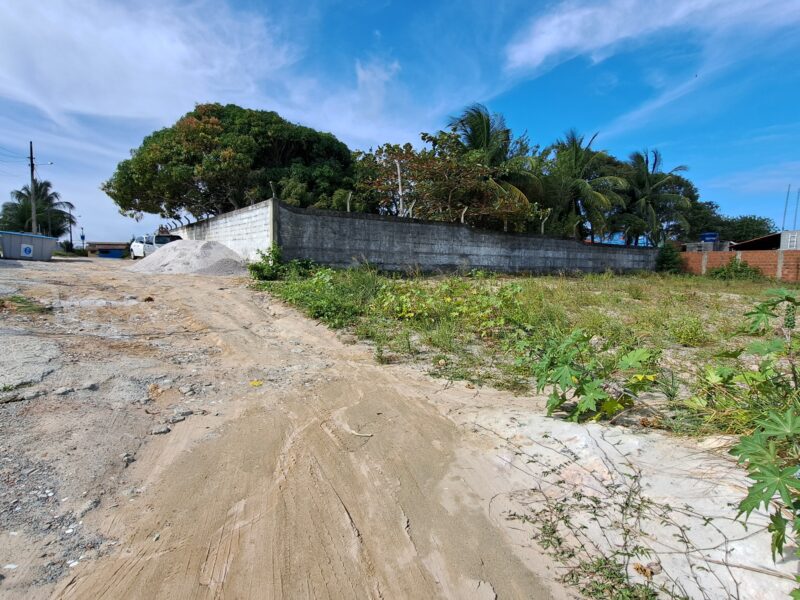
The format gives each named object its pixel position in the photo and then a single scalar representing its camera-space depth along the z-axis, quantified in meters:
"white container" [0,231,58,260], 13.30
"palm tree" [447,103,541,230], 15.68
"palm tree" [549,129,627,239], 18.20
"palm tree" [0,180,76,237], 32.81
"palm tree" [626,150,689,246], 22.12
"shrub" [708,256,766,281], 16.84
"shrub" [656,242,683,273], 18.97
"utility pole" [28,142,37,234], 26.81
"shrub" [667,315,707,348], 4.81
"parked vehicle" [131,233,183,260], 18.70
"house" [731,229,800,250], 19.33
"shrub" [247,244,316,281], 8.91
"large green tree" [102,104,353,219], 16.64
